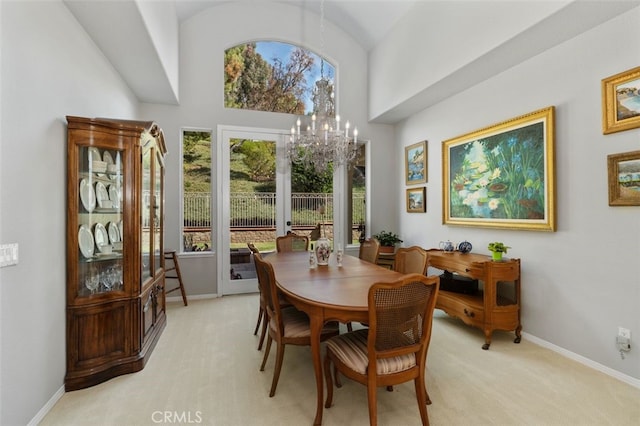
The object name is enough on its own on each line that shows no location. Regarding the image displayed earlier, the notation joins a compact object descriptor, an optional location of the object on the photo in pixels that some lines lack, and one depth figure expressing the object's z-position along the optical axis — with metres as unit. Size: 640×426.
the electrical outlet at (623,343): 2.23
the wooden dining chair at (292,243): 3.99
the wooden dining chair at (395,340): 1.55
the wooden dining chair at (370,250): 3.30
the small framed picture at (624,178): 2.19
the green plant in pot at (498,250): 2.96
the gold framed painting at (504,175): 2.80
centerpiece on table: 2.88
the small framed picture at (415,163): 4.52
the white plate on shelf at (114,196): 2.43
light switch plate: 1.55
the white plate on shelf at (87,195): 2.25
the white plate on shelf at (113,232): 2.44
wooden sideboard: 2.83
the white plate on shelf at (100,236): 2.38
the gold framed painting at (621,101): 2.20
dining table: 1.73
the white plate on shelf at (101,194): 2.38
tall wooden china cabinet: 2.16
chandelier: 3.31
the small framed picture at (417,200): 4.53
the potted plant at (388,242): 4.80
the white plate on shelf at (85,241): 2.23
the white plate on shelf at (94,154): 2.29
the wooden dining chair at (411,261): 2.45
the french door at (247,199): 4.52
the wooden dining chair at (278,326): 2.05
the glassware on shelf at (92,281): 2.28
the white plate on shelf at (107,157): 2.38
